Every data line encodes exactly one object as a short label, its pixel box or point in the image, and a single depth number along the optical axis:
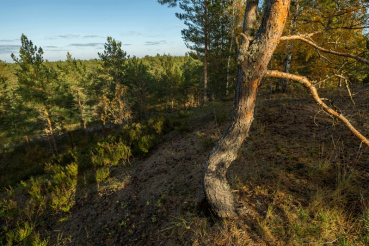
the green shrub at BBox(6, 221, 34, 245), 3.86
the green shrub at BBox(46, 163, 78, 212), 4.90
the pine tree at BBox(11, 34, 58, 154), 14.27
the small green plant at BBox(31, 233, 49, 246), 3.38
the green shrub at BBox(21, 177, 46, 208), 5.06
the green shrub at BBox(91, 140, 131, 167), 6.73
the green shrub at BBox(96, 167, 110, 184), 5.62
